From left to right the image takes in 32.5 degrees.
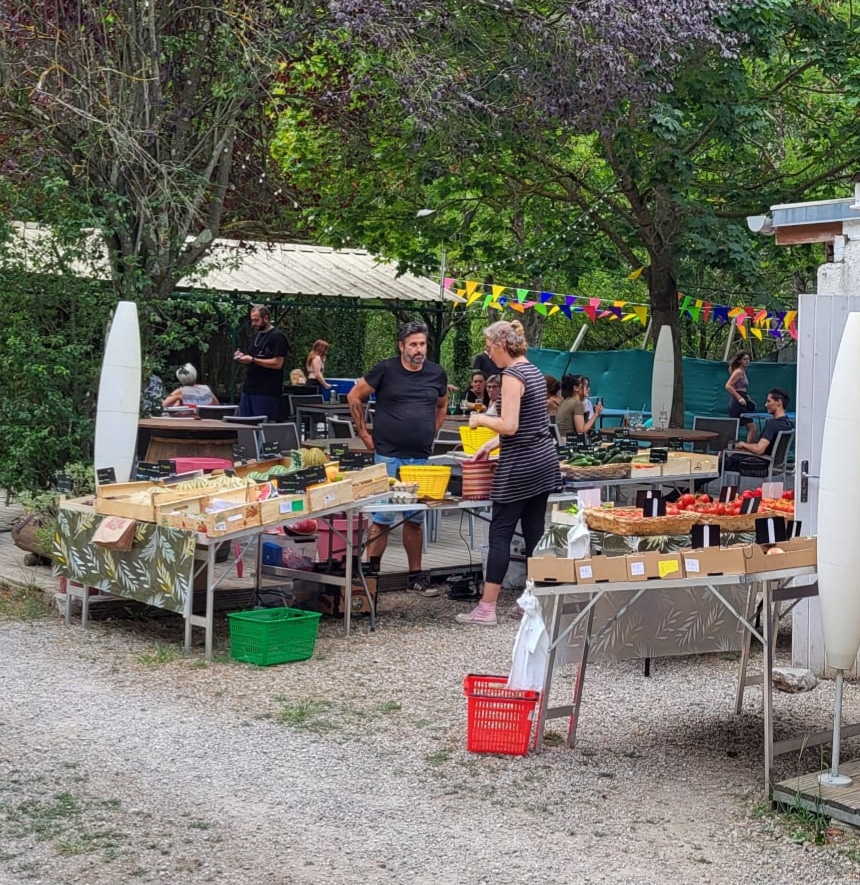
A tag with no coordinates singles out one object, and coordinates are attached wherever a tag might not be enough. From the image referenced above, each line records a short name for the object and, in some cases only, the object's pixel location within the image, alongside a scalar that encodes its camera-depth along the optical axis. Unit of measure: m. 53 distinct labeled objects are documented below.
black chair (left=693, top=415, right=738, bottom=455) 16.03
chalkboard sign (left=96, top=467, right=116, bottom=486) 9.07
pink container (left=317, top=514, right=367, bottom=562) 9.24
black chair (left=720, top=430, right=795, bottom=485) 14.49
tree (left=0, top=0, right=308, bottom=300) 11.48
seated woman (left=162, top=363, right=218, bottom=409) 15.39
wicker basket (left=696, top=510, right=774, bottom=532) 7.90
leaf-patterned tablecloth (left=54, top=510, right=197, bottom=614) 8.07
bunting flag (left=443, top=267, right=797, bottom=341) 24.91
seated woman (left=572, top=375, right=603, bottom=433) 14.12
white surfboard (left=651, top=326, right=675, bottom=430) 18.27
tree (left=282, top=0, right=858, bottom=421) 12.95
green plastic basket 7.91
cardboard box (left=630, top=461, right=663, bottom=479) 10.69
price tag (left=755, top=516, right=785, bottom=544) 5.95
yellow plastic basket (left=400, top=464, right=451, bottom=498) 9.18
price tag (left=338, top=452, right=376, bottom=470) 9.26
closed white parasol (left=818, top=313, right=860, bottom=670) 5.47
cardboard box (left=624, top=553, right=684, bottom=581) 5.78
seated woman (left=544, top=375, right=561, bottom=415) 14.55
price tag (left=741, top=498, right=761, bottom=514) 8.13
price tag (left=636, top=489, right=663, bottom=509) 7.97
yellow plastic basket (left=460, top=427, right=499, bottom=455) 9.98
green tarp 24.56
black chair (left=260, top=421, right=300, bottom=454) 12.82
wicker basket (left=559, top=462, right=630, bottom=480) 10.26
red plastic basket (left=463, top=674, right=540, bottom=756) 6.31
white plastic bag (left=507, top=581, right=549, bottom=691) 6.49
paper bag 8.36
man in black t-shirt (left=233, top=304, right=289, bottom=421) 15.61
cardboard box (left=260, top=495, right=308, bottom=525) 8.14
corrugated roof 21.28
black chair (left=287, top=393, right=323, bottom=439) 18.00
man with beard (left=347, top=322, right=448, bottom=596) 9.80
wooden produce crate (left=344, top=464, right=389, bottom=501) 8.70
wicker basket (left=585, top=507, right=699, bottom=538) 7.67
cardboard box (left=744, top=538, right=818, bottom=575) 5.67
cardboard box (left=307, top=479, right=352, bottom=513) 8.42
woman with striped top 8.74
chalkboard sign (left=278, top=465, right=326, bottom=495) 8.41
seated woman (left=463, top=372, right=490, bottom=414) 15.26
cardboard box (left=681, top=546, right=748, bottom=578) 5.65
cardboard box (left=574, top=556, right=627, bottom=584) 5.89
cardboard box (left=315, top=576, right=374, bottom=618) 9.25
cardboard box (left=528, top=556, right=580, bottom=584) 6.05
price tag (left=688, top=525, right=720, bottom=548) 6.04
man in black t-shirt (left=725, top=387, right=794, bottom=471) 14.66
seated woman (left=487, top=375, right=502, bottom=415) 10.21
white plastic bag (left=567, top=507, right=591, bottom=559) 7.28
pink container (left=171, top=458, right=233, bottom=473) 10.35
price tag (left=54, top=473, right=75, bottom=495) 9.46
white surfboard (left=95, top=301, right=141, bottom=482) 10.20
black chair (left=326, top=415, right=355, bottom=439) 15.00
